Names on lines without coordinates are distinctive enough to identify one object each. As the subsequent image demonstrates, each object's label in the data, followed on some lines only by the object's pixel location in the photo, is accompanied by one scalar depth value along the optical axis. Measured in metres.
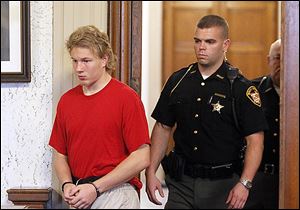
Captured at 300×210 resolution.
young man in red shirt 10.65
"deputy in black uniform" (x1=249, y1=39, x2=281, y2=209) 11.07
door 13.61
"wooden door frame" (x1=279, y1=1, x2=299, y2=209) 10.31
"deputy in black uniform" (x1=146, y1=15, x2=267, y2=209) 11.00
